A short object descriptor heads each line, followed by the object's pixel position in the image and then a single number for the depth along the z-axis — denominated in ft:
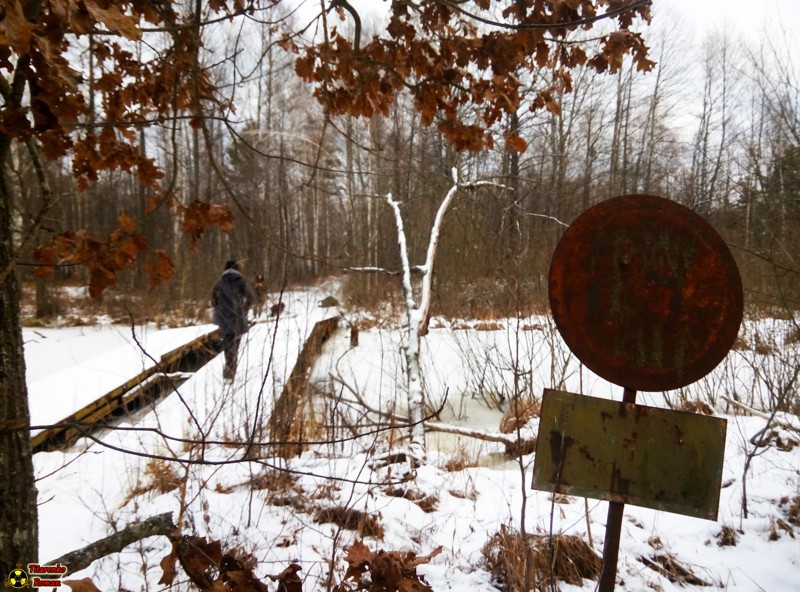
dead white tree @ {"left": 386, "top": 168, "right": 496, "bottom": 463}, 14.97
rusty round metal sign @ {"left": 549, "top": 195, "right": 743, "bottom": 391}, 4.58
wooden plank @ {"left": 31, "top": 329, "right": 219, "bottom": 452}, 14.09
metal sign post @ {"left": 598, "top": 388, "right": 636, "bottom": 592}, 5.11
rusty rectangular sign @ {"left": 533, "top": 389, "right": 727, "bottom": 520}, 4.60
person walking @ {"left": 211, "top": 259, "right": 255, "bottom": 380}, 19.71
